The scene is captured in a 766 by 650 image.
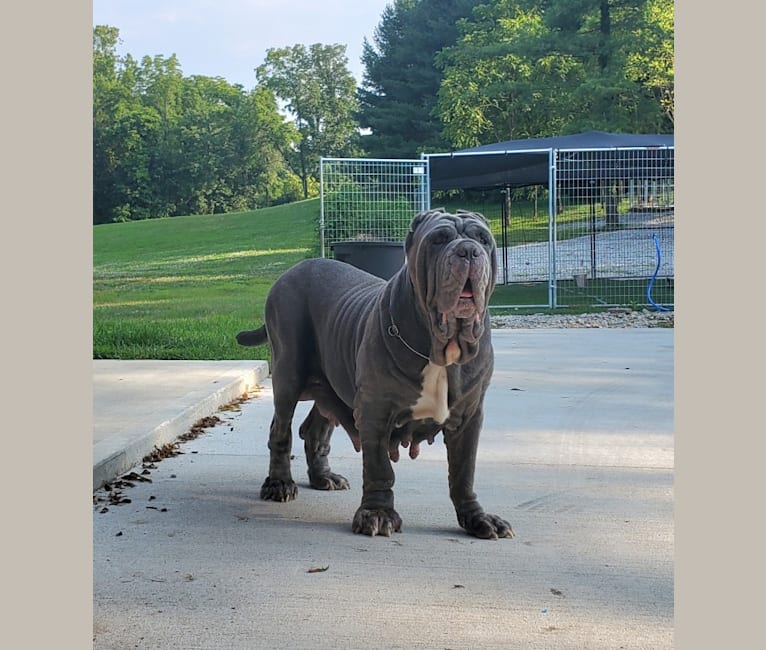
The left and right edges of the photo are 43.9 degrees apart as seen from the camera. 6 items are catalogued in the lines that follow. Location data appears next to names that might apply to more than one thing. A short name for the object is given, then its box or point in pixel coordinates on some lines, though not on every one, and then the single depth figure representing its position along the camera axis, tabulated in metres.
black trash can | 9.20
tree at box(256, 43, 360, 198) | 66.06
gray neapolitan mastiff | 3.99
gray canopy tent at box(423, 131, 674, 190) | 15.83
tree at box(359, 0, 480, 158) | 43.84
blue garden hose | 15.41
